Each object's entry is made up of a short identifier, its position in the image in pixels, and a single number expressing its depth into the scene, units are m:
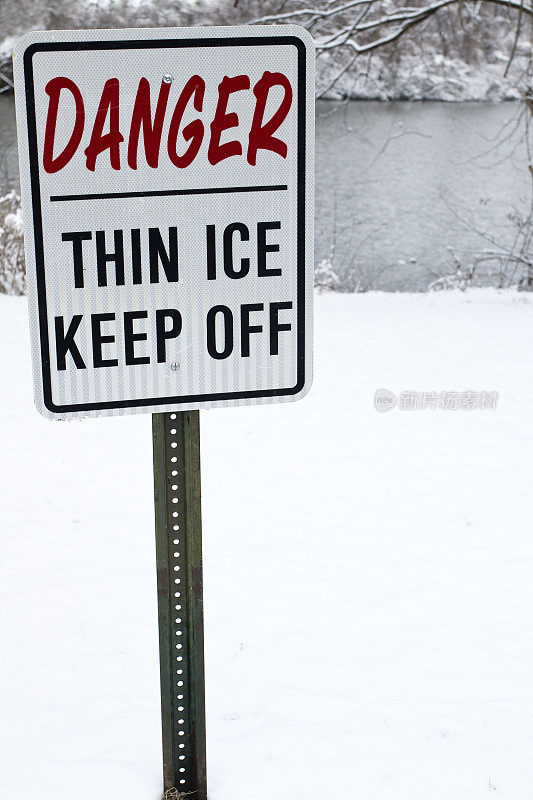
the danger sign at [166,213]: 3.43
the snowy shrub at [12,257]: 17.27
